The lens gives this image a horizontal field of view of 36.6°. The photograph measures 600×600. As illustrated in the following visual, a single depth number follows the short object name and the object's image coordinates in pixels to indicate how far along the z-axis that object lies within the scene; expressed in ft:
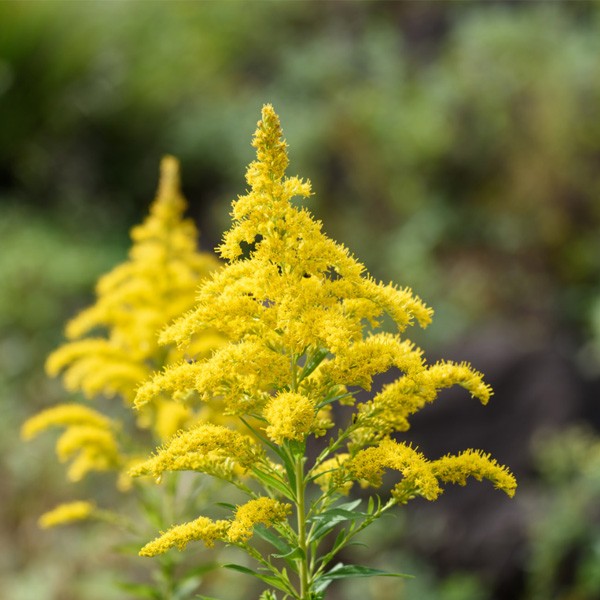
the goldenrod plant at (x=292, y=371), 7.09
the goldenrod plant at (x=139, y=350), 11.22
